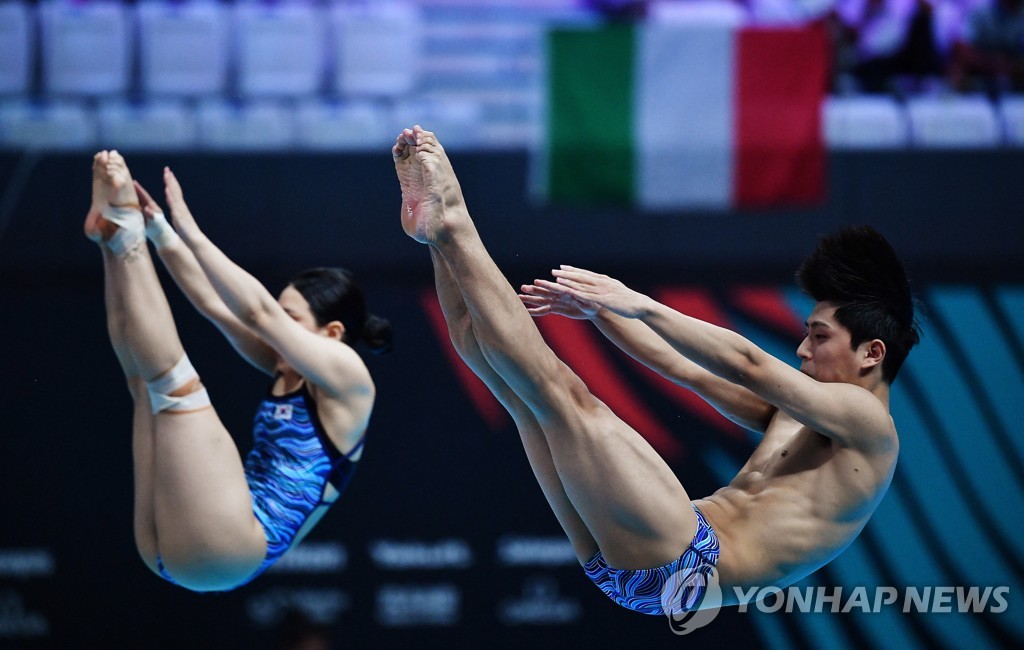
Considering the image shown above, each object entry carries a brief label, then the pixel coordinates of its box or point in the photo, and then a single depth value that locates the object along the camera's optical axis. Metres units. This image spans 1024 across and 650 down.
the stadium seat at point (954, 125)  15.05
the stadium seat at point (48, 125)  13.87
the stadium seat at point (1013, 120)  14.91
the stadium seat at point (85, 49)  14.82
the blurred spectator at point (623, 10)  16.47
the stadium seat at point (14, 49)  14.63
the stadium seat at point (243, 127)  14.39
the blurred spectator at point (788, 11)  16.72
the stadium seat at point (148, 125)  14.12
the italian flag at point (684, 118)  13.84
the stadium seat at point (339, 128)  14.65
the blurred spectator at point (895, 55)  15.94
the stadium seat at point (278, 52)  15.29
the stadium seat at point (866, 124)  14.77
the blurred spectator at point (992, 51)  15.54
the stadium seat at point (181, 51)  14.97
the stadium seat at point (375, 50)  15.50
